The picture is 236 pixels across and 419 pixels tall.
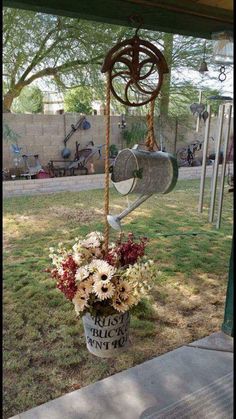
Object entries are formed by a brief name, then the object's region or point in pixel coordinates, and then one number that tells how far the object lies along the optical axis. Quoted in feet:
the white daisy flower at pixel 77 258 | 4.47
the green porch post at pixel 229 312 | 5.97
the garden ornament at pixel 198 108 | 7.11
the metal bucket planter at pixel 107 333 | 4.58
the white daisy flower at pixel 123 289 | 4.30
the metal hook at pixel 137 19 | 4.09
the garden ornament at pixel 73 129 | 19.21
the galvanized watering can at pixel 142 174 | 3.88
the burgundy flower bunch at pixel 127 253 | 4.63
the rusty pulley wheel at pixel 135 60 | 3.86
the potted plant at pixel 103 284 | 4.24
